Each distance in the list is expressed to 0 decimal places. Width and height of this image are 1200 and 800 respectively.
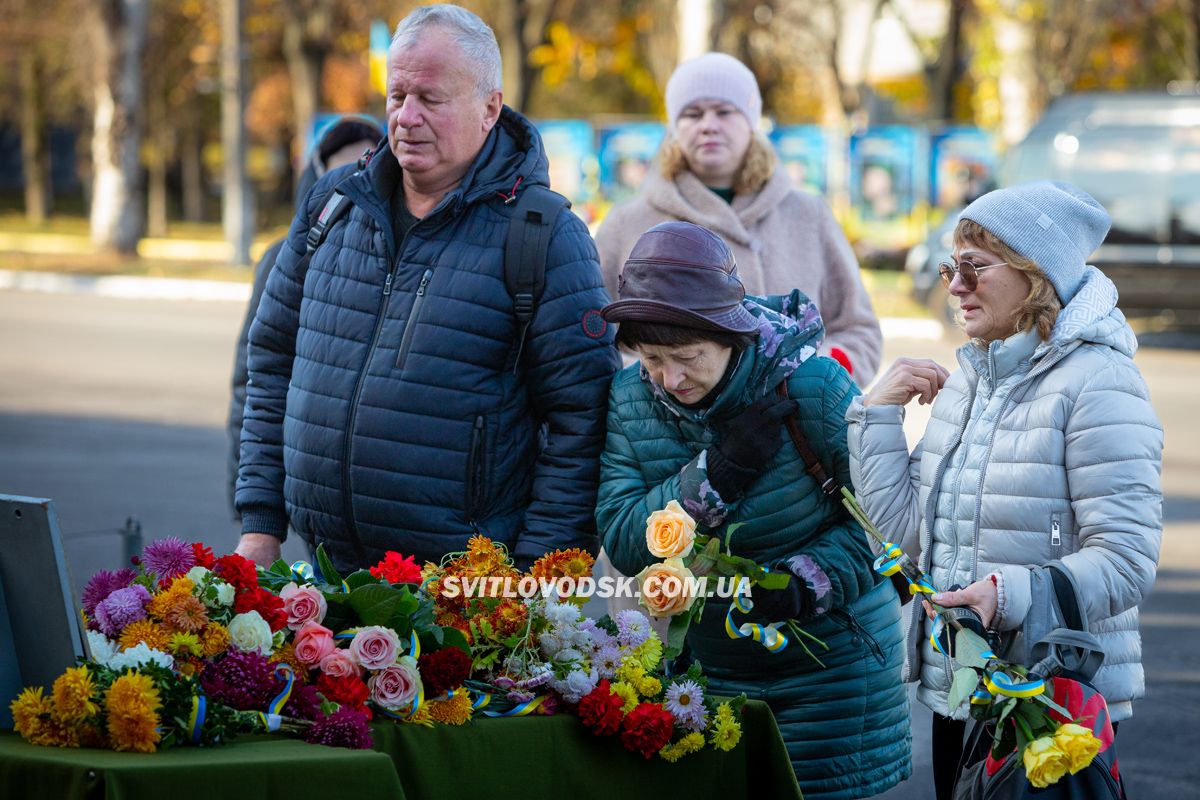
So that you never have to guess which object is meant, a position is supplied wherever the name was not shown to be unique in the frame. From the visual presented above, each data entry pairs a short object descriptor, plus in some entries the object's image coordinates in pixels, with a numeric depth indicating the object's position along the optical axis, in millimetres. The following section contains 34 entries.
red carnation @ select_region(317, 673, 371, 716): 5316
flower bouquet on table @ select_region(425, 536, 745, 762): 5617
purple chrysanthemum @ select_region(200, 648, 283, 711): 5156
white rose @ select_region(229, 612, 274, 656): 5355
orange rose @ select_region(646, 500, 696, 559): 5840
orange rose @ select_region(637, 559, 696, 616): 5809
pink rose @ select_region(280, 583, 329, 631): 5617
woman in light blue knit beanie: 5863
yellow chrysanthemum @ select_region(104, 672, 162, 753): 4766
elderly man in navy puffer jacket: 7105
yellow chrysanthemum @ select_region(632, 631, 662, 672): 5812
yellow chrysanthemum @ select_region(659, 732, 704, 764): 5645
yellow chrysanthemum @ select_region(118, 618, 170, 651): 5219
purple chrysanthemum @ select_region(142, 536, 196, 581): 5613
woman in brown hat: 6496
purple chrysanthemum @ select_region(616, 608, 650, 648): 5871
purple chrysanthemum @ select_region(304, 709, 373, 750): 5102
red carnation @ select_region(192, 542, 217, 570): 5719
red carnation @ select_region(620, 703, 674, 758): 5574
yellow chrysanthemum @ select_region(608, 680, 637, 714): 5602
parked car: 35781
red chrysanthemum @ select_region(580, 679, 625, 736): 5562
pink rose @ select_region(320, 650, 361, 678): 5410
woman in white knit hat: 9758
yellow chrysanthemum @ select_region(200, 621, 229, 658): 5293
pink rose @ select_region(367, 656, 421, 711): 5406
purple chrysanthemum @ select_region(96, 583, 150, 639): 5293
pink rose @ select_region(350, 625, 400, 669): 5441
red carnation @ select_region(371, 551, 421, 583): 6023
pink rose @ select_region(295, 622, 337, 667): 5441
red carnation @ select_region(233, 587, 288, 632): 5500
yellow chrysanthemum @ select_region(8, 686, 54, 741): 4876
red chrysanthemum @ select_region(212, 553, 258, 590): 5594
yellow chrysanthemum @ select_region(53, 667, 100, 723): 4805
